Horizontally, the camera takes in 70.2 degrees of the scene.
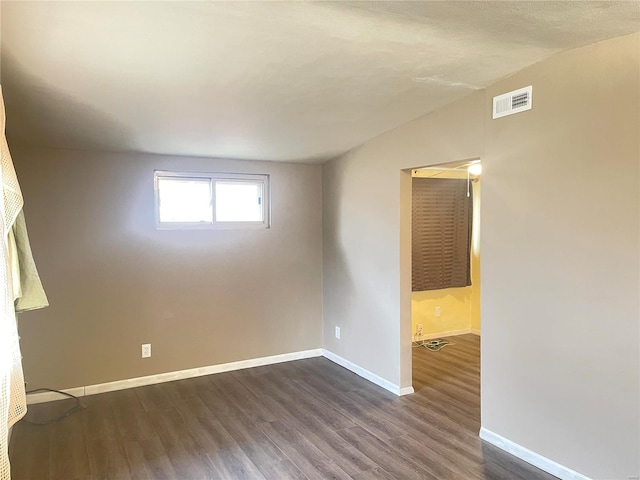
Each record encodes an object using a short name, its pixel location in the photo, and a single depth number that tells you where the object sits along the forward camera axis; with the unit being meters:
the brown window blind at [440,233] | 5.45
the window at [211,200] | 4.22
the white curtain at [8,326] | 1.68
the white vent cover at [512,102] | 2.72
